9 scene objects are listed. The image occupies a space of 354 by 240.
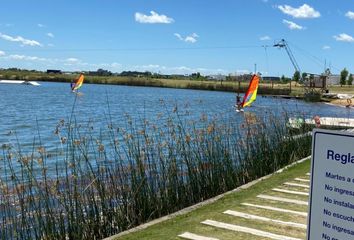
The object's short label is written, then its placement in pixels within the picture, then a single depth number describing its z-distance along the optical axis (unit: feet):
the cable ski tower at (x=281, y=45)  225.15
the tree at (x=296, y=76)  373.07
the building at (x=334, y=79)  436.43
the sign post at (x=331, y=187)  8.91
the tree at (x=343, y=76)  352.24
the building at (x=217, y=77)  509.35
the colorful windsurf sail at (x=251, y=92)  97.69
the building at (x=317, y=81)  236.43
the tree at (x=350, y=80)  382.53
